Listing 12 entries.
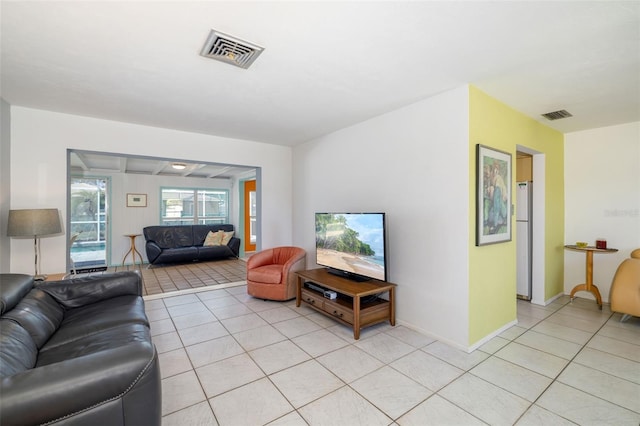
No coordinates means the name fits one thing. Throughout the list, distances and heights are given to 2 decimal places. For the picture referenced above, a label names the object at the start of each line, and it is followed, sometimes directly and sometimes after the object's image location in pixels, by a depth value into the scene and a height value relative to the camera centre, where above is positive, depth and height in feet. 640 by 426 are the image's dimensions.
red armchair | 13.02 -2.97
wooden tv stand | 9.47 -3.30
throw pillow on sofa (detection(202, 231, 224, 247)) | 24.21 -2.22
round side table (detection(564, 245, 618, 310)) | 12.13 -2.86
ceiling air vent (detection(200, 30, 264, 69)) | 6.20 +3.85
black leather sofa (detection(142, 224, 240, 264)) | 21.47 -2.57
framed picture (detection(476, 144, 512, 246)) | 8.77 +0.57
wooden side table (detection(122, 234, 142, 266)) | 22.23 -2.91
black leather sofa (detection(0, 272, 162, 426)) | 3.63 -2.48
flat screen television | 10.00 -1.23
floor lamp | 9.19 -0.31
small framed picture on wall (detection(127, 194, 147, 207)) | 22.82 +1.11
